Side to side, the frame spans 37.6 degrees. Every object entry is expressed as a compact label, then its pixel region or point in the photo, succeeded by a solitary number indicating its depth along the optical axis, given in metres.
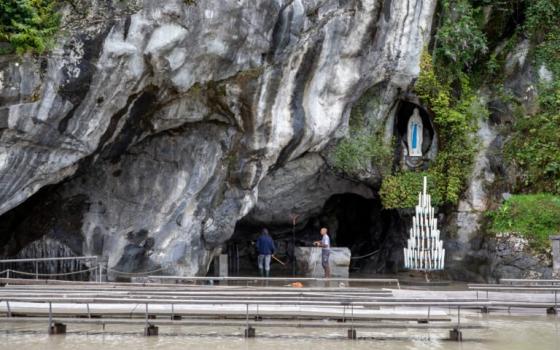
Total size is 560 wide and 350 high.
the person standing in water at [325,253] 20.89
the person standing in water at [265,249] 22.22
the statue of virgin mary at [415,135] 23.03
